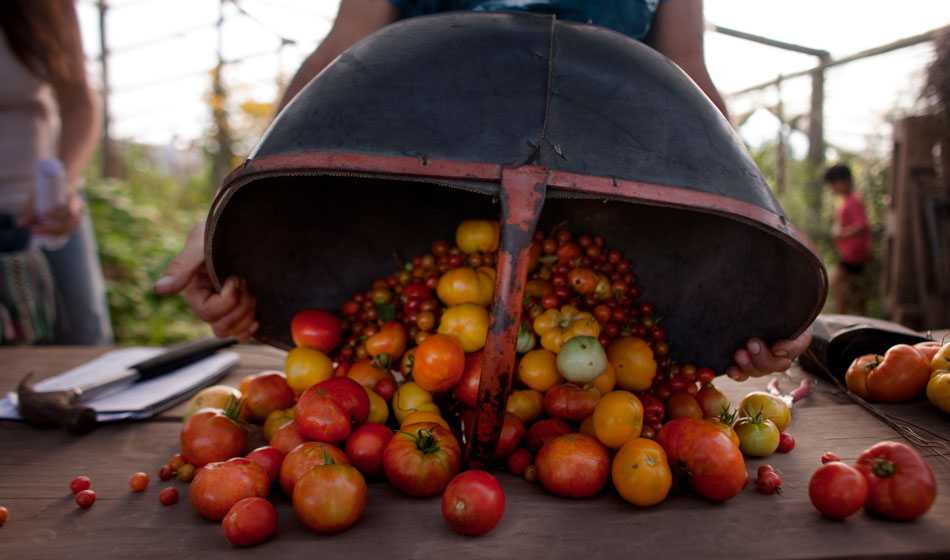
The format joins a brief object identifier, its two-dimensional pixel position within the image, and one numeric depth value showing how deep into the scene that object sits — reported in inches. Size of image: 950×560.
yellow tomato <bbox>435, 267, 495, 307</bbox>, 56.8
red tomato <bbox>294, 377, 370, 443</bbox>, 47.7
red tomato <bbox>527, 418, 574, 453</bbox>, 49.9
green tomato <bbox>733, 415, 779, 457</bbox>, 50.4
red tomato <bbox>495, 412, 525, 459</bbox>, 48.6
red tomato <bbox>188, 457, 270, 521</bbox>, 42.7
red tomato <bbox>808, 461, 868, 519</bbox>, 39.0
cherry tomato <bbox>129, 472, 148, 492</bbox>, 49.0
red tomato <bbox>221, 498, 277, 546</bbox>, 38.5
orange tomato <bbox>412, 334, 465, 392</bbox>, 49.1
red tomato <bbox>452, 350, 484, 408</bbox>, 51.3
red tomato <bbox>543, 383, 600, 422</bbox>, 50.9
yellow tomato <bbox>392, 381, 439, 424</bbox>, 54.0
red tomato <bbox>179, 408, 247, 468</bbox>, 51.4
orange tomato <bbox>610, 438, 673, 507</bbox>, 41.3
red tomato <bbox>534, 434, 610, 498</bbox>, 43.7
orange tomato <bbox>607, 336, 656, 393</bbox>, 53.9
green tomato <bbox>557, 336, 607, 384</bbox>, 48.6
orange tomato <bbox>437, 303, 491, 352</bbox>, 53.4
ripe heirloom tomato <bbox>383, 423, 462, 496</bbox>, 43.9
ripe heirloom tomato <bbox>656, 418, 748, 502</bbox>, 41.6
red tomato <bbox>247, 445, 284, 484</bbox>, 47.6
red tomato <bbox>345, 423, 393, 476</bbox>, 47.8
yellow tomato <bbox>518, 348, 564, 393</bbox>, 53.4
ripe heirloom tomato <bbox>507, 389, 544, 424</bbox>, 53.1
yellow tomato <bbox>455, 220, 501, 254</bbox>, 60.5
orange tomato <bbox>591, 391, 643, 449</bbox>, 45.4
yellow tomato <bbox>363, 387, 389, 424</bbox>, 54.2
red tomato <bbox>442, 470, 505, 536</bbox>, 38.2
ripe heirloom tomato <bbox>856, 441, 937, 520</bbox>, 38.7
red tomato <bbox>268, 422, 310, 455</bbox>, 51.1
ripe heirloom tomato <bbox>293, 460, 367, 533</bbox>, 39.6
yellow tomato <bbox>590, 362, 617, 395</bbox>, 52.6
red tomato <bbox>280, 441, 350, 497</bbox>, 45.0
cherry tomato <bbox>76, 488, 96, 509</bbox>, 46.3
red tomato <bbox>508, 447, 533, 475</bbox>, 48.6
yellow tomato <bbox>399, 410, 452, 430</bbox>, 50.3
